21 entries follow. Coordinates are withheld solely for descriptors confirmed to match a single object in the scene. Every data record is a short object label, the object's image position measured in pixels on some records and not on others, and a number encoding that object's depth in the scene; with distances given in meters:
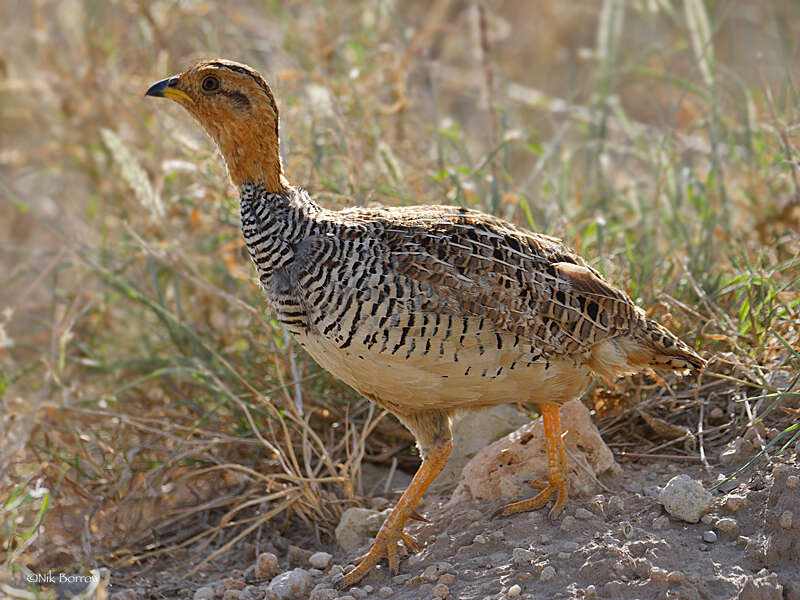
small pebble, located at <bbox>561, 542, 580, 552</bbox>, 6.13
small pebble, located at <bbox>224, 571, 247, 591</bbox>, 6.79
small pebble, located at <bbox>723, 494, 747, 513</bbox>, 6.25
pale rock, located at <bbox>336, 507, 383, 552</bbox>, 7.25
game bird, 6.09
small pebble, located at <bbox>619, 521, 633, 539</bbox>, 6.17
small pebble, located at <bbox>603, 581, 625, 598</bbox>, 5.58
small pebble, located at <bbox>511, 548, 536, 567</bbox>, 6.12
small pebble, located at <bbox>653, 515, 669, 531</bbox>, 6.27
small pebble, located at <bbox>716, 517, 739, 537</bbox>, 6.09
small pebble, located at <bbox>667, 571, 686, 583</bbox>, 5.56
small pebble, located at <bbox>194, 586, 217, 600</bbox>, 6.72
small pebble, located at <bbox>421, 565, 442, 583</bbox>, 6.28
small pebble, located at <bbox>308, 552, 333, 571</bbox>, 6.95
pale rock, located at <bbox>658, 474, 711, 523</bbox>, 6.25
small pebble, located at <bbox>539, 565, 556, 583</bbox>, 5.83
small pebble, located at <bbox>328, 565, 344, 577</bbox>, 6.70
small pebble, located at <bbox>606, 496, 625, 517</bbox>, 6.58
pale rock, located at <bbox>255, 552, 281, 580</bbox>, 6.99
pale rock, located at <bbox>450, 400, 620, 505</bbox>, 7.01
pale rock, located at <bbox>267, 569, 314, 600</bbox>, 6.45
